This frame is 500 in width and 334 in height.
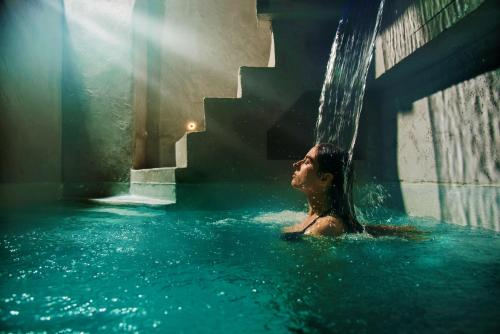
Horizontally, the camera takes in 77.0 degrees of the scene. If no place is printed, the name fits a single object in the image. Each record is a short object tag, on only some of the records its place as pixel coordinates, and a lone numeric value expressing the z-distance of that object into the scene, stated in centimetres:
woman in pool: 263
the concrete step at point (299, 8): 500
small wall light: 725
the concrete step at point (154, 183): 508
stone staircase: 511
